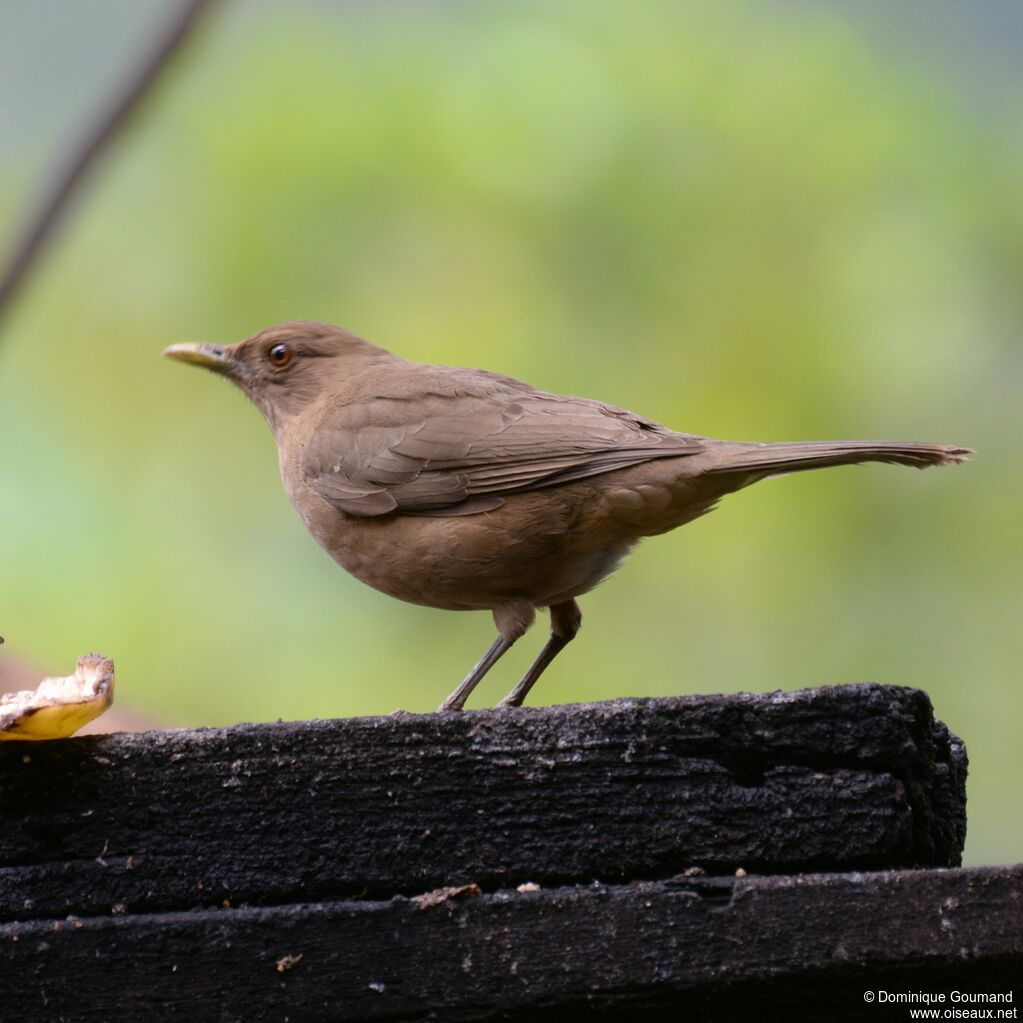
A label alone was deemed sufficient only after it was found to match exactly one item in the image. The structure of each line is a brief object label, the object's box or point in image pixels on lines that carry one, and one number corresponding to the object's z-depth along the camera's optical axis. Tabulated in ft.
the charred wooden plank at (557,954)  14.61
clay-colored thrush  26.81
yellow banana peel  16.76
